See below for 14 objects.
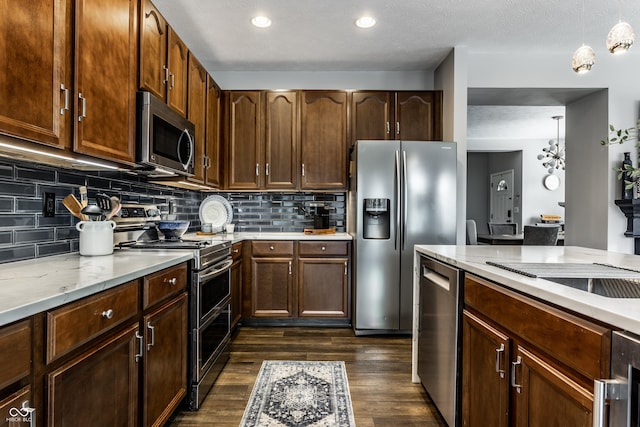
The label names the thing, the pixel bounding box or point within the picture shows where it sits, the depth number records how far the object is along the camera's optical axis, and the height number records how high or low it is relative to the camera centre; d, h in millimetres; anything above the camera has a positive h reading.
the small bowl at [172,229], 2621 -124
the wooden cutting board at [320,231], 3699 -181
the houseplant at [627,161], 3349 +512
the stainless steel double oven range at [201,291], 2045 -494
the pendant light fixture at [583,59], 1880 +807
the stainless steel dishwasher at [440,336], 1699 -633
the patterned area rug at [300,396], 1929 -1083
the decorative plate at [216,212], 3535 +2
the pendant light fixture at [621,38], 1665 +811
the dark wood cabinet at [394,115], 3705 +998
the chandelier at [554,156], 6939 +1157
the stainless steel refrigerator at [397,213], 3219 +7
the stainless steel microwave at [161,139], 1999 +444
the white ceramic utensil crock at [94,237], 1778 -129
